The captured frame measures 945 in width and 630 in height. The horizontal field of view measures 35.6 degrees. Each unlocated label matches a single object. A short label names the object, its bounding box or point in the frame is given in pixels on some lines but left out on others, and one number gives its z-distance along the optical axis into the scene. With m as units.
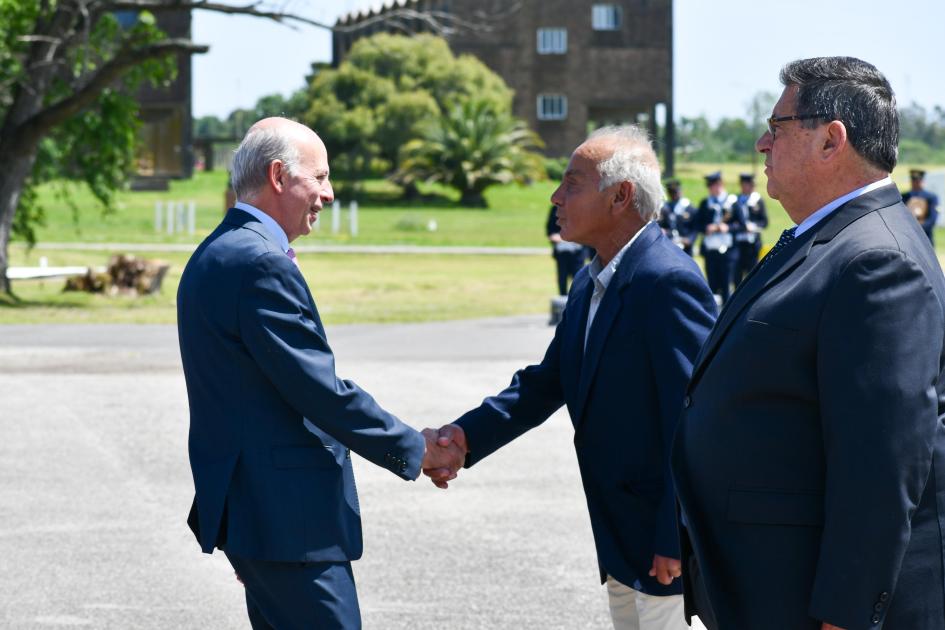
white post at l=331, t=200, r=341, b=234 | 49.78
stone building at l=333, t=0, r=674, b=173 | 78.44
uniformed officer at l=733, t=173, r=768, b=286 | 22.91
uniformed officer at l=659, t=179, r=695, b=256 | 22.31
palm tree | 62.00
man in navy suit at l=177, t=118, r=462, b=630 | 3.75
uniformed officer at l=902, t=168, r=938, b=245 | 26.64
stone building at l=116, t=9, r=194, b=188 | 72.44
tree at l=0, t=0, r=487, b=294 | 21.91
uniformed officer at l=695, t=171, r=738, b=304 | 22.47
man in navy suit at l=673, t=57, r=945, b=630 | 2.96
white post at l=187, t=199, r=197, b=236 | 47.38
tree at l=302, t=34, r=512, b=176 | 66.44
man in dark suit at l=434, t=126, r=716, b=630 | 4.16
